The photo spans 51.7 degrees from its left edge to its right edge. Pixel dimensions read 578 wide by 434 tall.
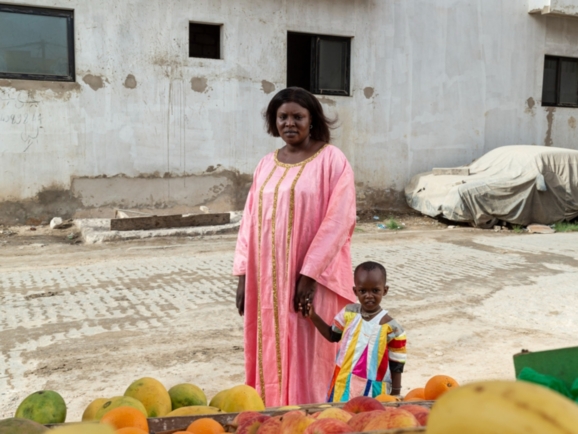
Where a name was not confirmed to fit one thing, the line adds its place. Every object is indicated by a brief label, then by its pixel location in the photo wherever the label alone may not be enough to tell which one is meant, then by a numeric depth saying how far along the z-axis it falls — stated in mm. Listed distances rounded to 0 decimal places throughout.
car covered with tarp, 10508
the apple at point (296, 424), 1388
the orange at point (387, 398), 1830
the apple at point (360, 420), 1357
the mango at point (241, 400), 1754
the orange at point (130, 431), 1390
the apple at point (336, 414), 1467
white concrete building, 9312
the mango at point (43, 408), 1651
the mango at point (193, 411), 1680
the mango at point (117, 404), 1608
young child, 2406
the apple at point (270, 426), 1418
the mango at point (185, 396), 1875
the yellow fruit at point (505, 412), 616
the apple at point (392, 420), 1284
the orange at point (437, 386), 1847
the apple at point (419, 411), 1404
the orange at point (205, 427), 1500
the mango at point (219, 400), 1828
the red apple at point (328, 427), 1304
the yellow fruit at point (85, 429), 732
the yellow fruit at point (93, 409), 1699
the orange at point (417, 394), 1900
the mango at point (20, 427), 1336
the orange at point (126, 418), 1491
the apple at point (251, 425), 1454
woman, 2664
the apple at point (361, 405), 1546
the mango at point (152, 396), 1768
